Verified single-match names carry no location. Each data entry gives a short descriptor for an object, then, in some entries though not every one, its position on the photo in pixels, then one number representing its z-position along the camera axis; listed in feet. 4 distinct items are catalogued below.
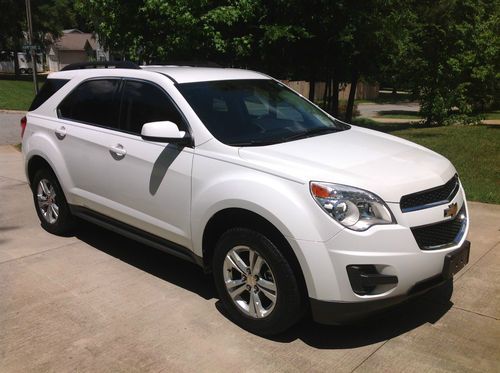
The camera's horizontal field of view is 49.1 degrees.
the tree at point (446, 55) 53.36
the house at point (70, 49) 251.80
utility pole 43.21
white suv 10.72
